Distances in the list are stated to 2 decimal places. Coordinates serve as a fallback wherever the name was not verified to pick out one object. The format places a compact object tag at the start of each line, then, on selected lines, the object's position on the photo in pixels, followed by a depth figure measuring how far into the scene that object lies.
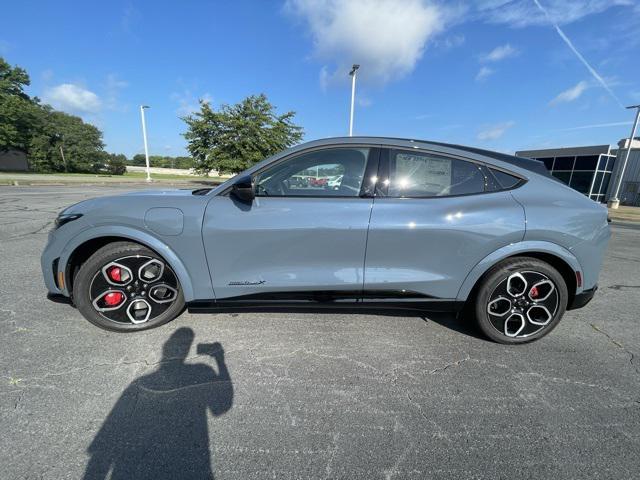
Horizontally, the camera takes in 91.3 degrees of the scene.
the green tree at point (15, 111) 36.00
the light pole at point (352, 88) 14.11
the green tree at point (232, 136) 23.08
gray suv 2.50
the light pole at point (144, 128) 31.74
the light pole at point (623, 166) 18.27
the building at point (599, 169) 27.78
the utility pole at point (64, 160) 45.24
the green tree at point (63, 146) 42.84
